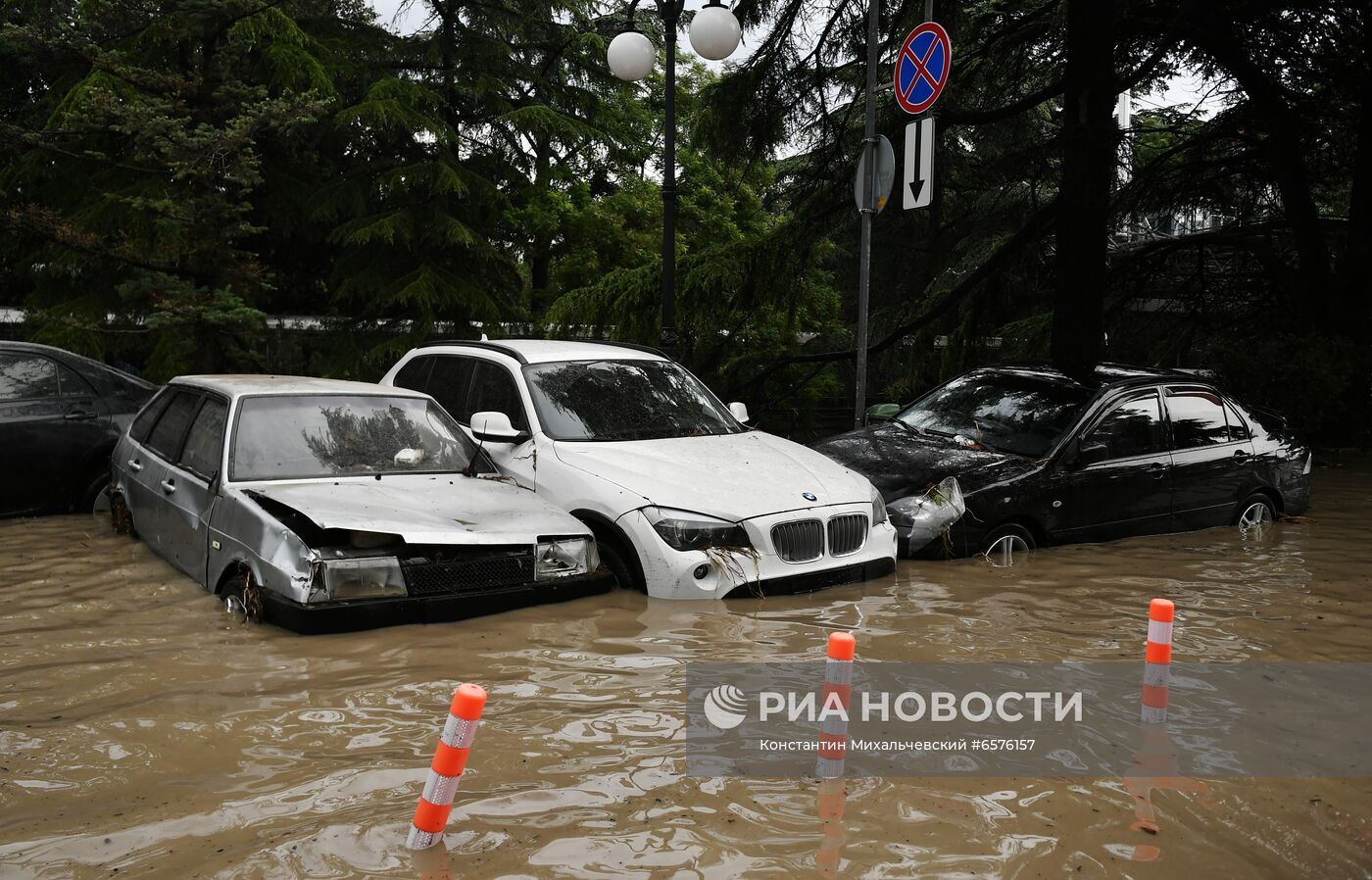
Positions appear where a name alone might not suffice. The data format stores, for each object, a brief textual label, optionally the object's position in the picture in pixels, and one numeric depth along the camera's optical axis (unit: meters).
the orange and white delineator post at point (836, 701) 3.88
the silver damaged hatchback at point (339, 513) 5.89
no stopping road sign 9.45
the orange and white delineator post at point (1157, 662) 4.54
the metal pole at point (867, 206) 9.60
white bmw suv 6.78
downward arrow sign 9.42
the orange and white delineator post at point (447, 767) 3.24
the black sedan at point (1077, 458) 8.29
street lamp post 11.79
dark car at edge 9.14
